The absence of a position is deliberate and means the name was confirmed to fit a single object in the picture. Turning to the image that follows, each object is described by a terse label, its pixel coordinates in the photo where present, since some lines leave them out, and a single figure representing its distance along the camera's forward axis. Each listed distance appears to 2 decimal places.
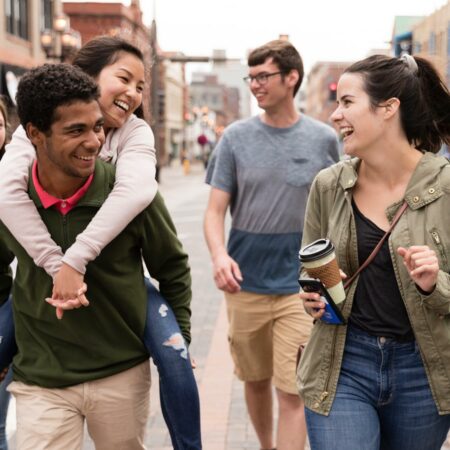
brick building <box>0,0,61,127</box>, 28.69
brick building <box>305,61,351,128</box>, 118.14
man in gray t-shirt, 4.65
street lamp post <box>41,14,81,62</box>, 26.25
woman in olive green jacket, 2.78
